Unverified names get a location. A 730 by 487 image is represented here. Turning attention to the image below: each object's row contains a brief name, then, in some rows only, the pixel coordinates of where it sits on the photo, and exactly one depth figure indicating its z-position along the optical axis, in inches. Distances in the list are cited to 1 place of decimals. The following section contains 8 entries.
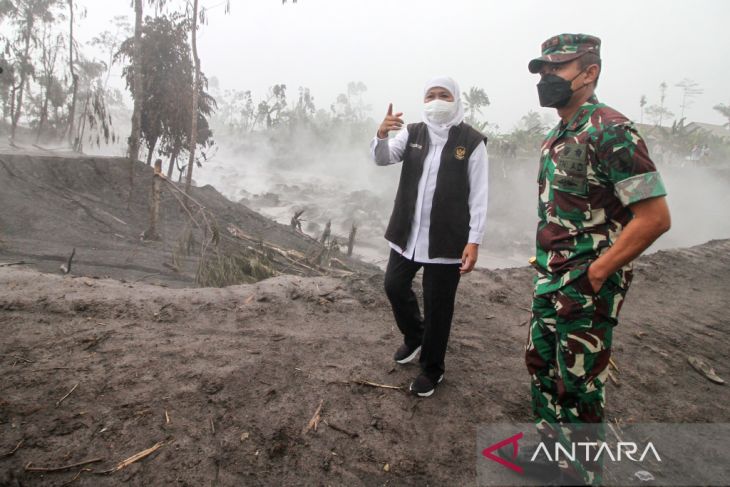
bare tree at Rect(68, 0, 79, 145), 852.0
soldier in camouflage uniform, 60.0
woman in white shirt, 92.0
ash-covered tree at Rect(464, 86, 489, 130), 1333.7
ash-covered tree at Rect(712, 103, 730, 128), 1466.5
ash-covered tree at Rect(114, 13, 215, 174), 615.2
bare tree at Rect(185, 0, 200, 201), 511.2
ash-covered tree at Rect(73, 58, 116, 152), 1224.8
